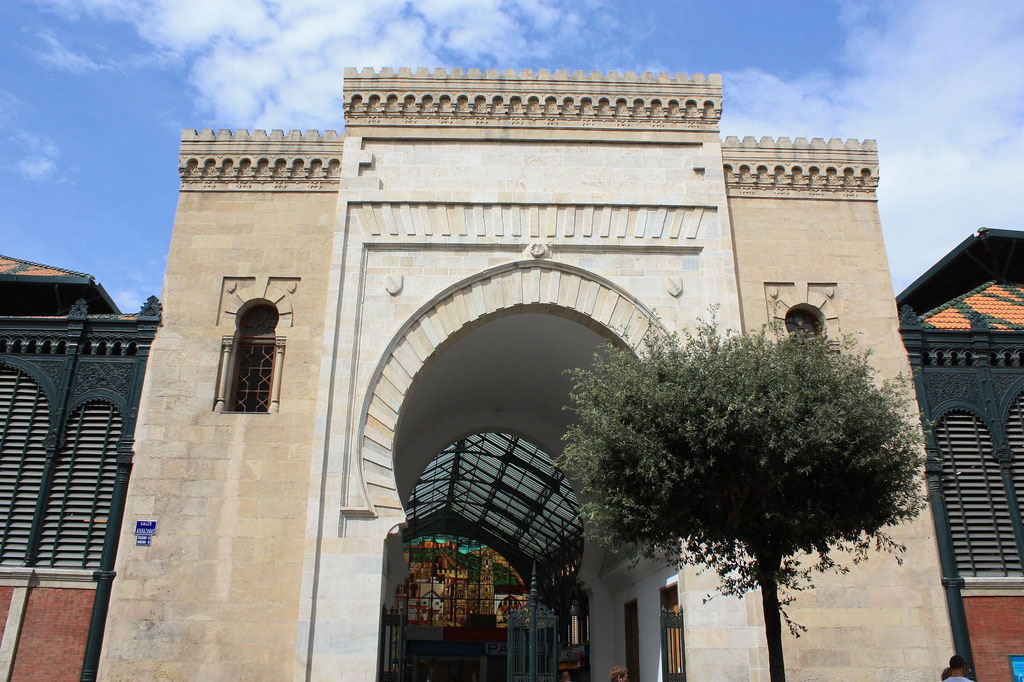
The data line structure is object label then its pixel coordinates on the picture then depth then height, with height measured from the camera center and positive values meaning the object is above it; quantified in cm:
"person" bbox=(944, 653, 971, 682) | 770 -20
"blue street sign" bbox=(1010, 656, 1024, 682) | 1098 -32
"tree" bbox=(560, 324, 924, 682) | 826 +179
